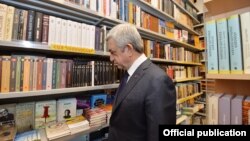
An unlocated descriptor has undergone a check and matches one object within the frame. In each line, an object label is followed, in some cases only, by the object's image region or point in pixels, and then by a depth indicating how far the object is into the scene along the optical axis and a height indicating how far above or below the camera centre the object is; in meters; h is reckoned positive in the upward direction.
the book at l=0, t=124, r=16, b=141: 0.96 -0.30
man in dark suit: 0.93 -0.09
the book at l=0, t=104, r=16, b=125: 1.07 -0.21
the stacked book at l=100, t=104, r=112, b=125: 1.53 -0.27
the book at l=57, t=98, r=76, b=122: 1.34 -0.23
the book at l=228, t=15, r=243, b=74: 0.76 +0.14
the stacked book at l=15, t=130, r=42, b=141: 1.02 -0.34
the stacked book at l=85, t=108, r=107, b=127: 1.40 -0.31
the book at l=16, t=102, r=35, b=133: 1.14 -0.24
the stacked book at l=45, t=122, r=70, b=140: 1.11 -0.34
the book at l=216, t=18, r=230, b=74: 0.79 +0.14
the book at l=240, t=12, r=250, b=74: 0.73 +0.16
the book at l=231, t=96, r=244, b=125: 0.85 -0.16
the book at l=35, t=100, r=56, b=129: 1.21 -0.24
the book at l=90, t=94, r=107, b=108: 1.60 -0.20
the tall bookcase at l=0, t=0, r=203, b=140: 1.18 +0.52
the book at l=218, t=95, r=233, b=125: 0.88 -0.16
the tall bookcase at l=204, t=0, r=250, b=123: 1.02 +0.37
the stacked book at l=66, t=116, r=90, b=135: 1.24 -0.33
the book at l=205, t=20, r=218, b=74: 0.83 +0.14
